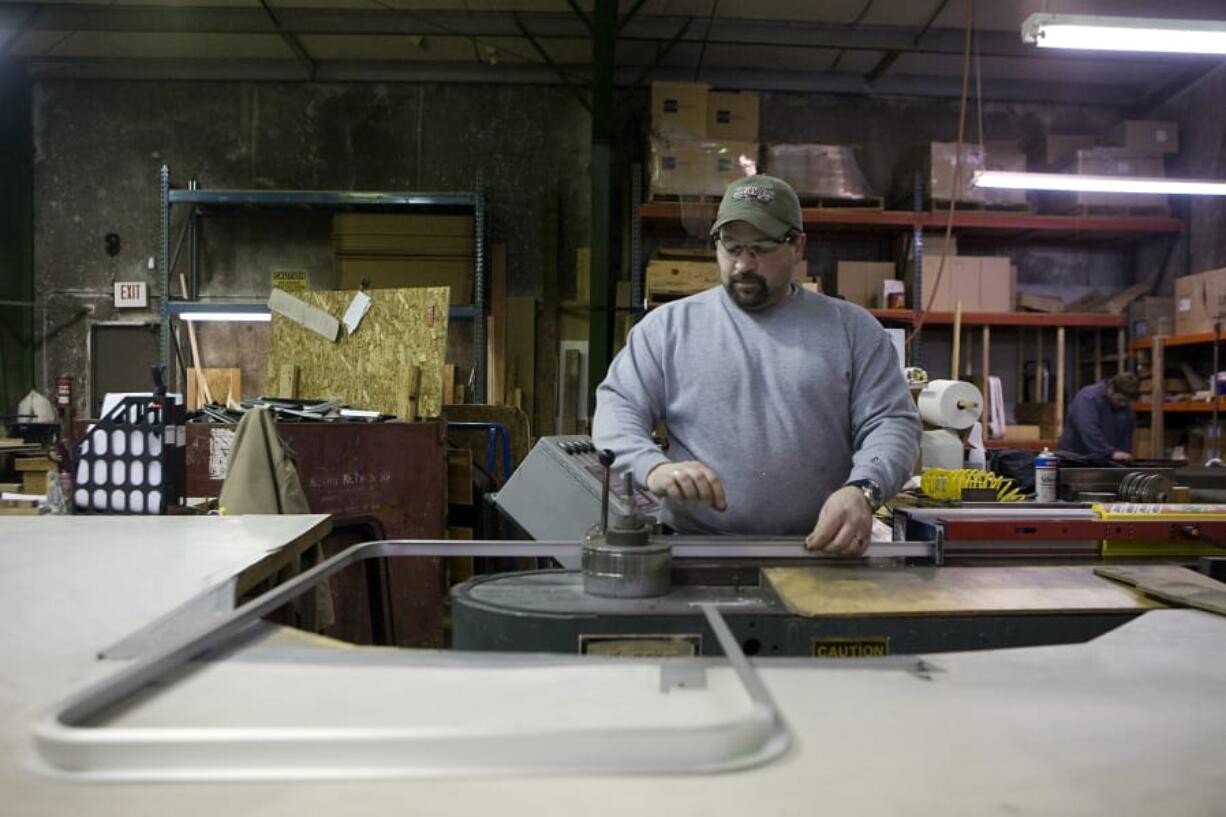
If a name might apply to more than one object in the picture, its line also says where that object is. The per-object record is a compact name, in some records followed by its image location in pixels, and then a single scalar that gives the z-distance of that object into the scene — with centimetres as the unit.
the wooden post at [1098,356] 559
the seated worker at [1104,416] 475
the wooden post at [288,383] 432
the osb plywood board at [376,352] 416
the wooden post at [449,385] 543
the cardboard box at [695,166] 489
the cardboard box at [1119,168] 512
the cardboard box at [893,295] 518
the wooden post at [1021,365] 571
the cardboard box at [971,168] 512
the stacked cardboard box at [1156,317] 514
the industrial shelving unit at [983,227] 511
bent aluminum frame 56
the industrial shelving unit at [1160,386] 488
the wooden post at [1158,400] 506
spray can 200
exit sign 553
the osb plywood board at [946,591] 105
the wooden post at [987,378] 528
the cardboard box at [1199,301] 476
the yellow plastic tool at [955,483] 203
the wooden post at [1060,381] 530
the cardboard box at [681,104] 503
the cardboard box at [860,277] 537
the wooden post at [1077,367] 582
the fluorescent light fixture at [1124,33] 276
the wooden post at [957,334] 516
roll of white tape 273
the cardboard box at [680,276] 493
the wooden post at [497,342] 545
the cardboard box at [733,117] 514
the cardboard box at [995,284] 532
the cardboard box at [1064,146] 541
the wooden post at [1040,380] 556
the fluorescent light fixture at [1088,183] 423
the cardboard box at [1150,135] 533
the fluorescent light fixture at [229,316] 479
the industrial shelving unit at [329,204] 502
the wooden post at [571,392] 561
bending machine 103
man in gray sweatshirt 168
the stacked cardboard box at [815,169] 512
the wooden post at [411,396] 411
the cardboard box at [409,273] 531
